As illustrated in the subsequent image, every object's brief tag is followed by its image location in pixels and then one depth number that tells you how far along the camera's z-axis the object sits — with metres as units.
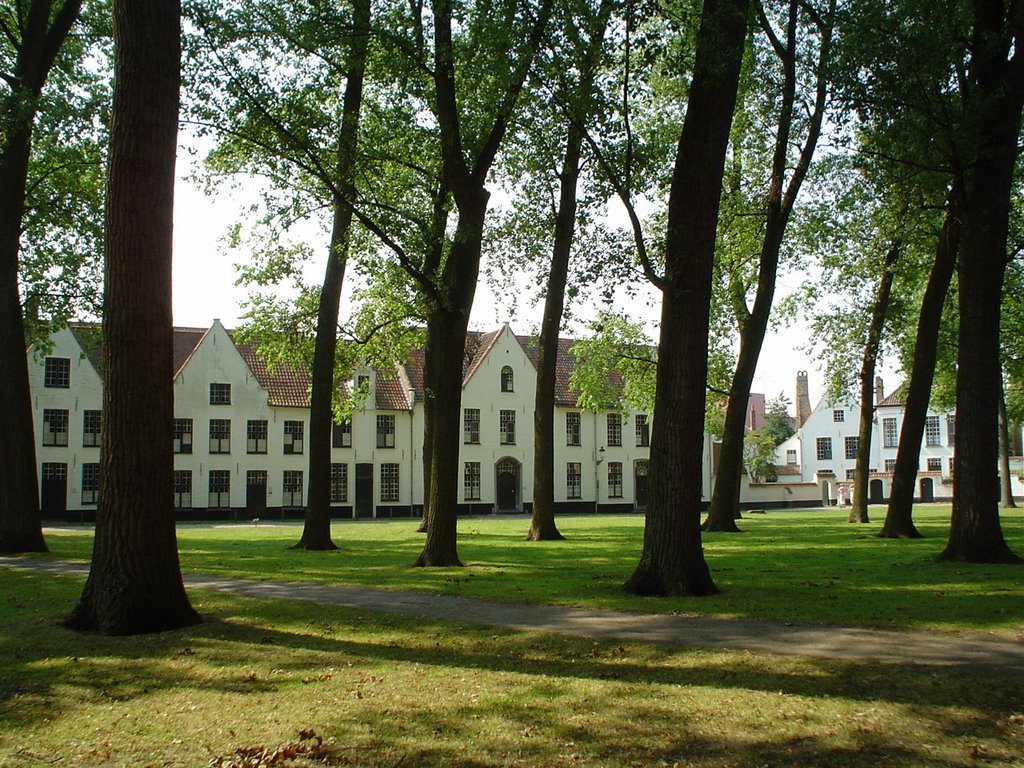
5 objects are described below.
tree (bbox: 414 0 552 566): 16.89
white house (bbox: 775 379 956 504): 71.56
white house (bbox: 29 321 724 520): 49.81
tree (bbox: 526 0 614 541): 25.08
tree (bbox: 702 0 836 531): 23.03
